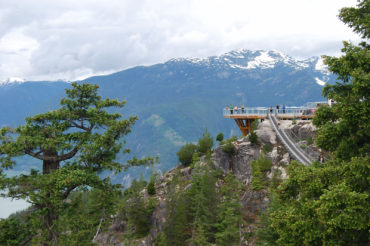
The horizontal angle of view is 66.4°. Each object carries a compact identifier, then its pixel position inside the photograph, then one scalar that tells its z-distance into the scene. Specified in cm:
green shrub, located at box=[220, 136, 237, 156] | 3703
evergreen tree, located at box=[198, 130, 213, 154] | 4016
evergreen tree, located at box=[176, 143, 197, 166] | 4056
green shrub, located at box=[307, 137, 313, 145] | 3228
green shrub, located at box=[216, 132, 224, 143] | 4348
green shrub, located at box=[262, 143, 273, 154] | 3462
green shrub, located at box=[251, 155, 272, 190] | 3069
